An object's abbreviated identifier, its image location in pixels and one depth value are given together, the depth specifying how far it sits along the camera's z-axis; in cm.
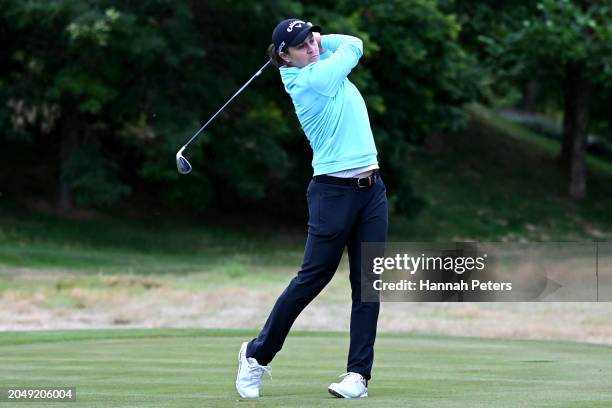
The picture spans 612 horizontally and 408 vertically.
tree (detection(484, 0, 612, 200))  3572
